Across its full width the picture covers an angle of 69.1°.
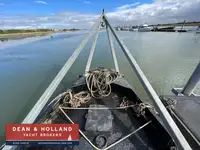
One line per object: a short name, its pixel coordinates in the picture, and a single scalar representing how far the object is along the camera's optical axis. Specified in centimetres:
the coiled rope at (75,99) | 283
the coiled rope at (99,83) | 314
